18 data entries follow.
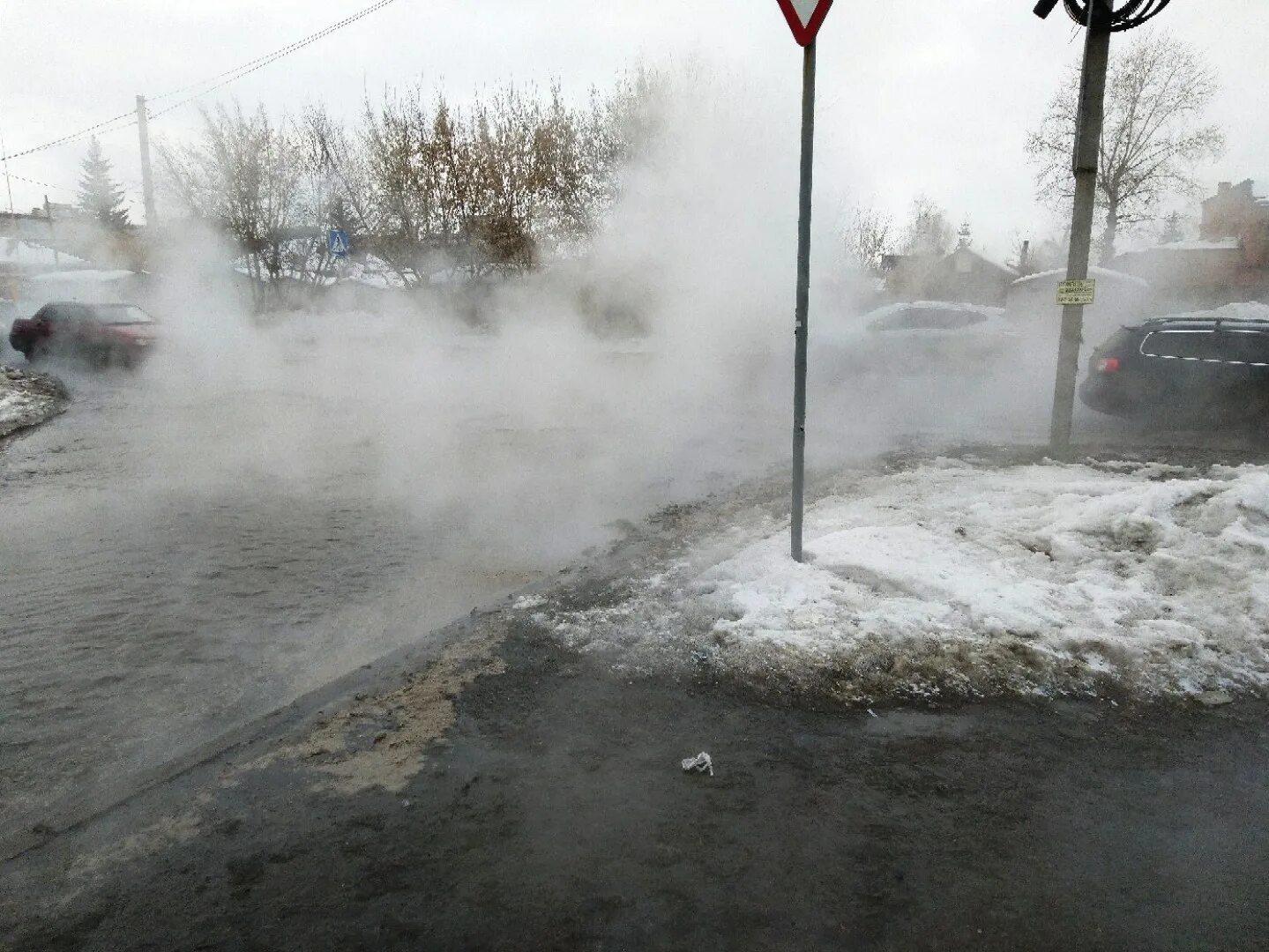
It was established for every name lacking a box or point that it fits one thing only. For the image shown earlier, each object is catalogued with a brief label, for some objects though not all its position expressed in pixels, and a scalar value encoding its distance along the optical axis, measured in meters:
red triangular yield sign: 3.45
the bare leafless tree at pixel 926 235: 21.91
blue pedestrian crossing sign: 12.87
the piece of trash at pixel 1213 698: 2.86
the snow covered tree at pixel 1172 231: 33.11
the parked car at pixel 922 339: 10.70
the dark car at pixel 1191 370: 8.07
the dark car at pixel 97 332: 14.05
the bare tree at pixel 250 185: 17.20
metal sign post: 3.49
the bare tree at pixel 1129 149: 27.31
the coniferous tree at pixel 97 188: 48.31
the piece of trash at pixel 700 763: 2.48
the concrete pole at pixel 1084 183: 5.70
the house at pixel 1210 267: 23.89
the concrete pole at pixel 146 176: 19.55
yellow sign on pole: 5.81
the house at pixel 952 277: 17.52
